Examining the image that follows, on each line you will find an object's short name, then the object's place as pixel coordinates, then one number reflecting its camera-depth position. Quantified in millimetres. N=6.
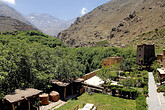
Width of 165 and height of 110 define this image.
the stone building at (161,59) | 26636
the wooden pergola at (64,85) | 17291
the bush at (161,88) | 17328
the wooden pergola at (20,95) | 11072
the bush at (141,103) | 12480
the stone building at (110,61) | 32469
